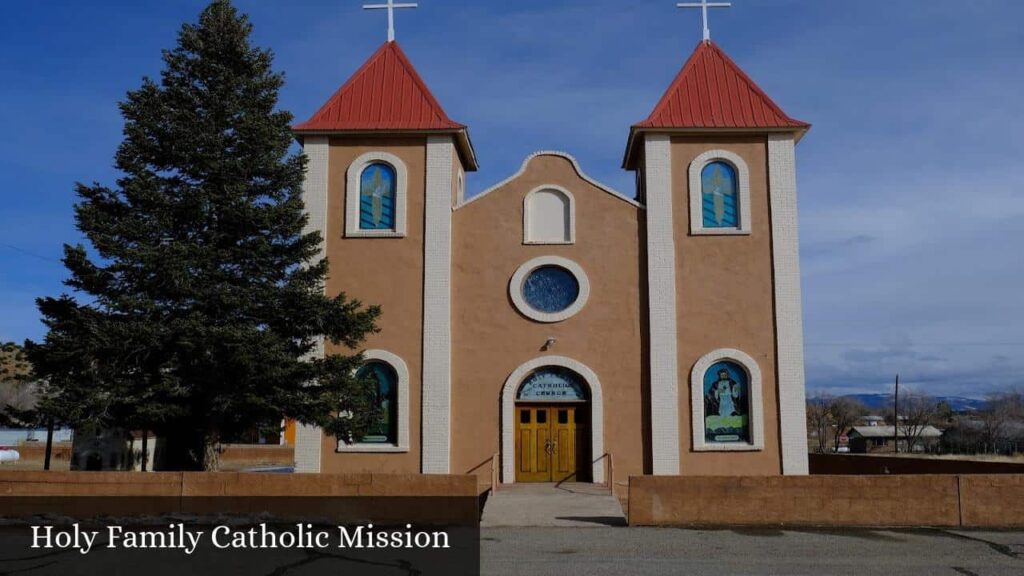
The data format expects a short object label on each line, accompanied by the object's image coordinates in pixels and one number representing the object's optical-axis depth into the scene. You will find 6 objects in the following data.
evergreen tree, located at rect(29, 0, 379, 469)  17.31
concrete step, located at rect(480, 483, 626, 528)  15.89
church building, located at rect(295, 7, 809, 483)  20.70
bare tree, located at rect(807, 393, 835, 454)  90.06
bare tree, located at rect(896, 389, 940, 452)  77.12
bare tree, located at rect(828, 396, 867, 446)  86.93
